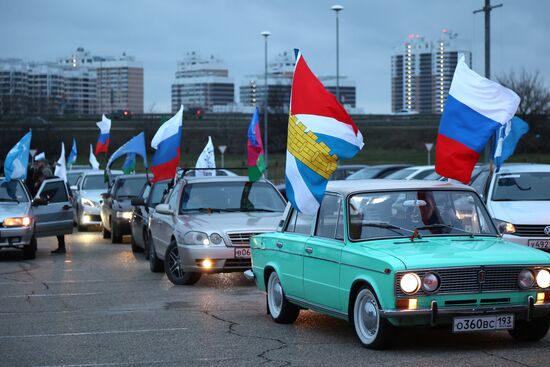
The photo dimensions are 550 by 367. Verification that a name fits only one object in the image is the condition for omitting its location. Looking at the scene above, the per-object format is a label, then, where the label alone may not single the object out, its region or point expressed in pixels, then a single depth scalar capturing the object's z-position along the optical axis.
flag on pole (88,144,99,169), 39.56
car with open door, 19.41
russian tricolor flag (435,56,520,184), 12.26
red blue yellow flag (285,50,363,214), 10.47
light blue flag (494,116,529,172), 17.42
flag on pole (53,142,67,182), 29.91
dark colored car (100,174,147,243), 24.16
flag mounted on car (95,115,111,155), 32.66
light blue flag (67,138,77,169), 41.21
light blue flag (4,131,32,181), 22.79
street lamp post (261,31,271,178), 60.64
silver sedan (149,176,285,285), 14.55
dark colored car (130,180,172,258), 19.17
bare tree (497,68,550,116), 77.25
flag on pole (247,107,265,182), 17.05
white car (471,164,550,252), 14.85
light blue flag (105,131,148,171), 24.75
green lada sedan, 8.45
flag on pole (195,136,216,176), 23.72
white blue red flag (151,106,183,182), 20.98
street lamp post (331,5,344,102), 52.66
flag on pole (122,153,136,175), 28.38
